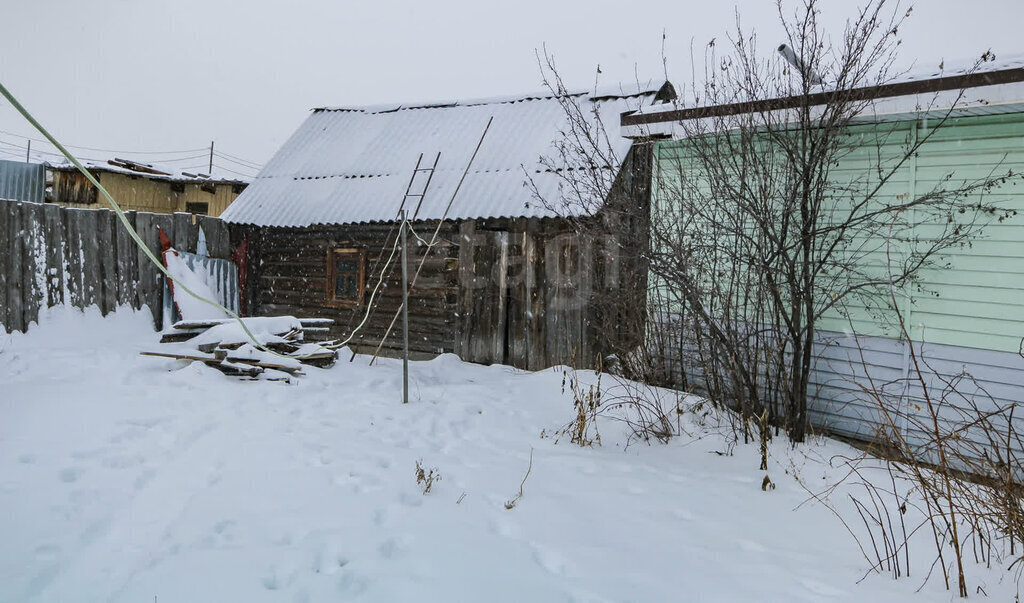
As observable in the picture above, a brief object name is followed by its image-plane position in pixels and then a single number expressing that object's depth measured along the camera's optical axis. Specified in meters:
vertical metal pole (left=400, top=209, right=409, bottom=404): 6.18
